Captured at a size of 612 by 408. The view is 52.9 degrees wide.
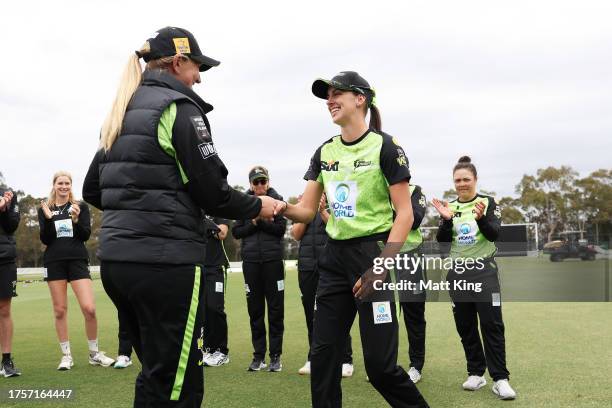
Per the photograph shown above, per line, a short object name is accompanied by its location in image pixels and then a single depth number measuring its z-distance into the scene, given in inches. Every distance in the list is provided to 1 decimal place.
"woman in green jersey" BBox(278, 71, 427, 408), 152.2
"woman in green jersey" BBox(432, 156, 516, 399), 235.9
